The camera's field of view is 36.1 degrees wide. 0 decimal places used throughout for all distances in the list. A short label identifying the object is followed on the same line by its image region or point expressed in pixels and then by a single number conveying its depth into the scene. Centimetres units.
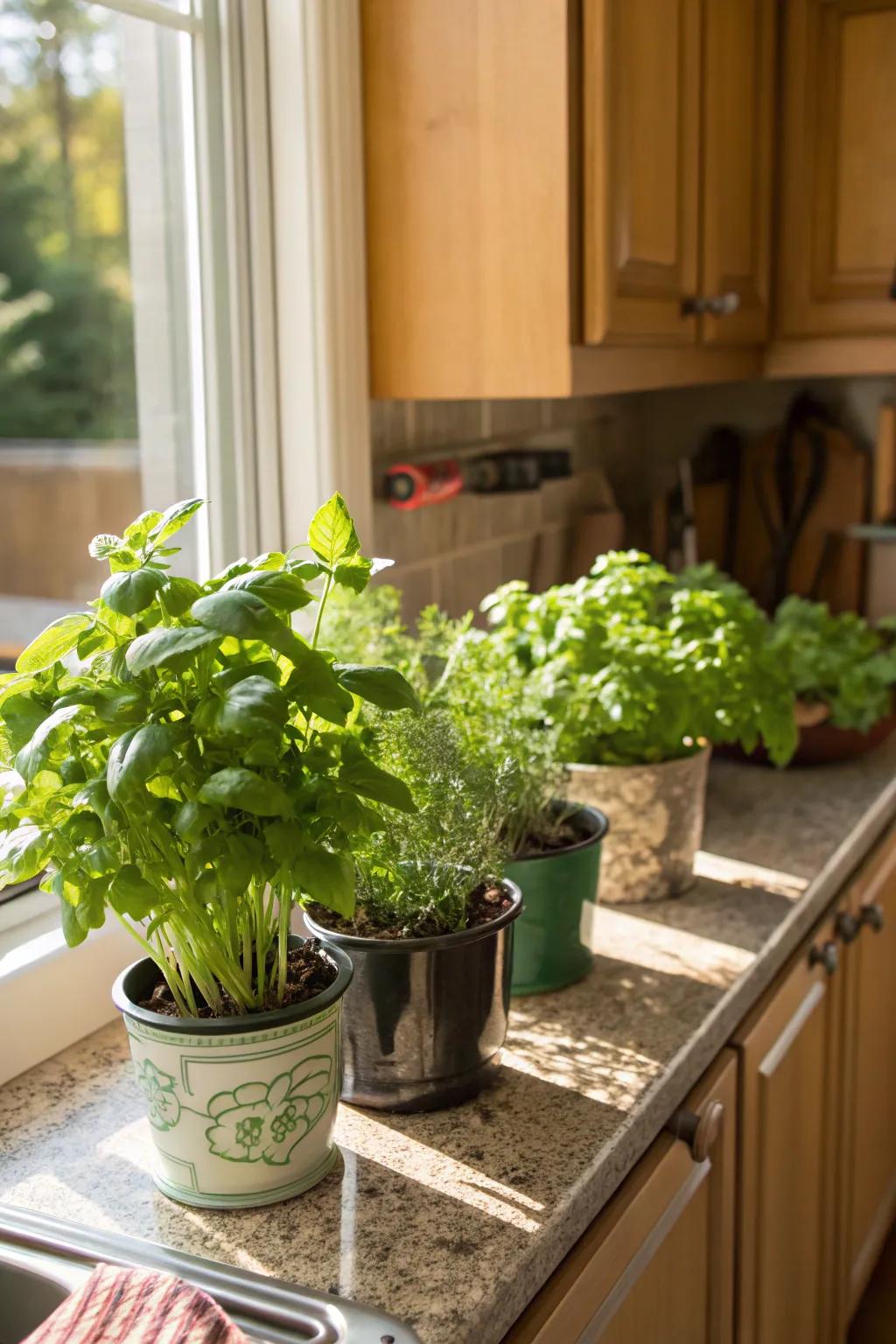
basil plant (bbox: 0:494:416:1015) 81
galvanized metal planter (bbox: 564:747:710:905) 147
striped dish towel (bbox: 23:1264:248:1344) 75
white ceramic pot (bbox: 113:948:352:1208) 91
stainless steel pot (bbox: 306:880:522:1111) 104
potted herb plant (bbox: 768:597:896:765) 202
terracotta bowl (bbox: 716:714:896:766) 204
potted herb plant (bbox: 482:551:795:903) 143
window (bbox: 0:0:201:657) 137
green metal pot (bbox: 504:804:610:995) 127
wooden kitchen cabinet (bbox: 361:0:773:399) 152
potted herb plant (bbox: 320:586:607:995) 127
